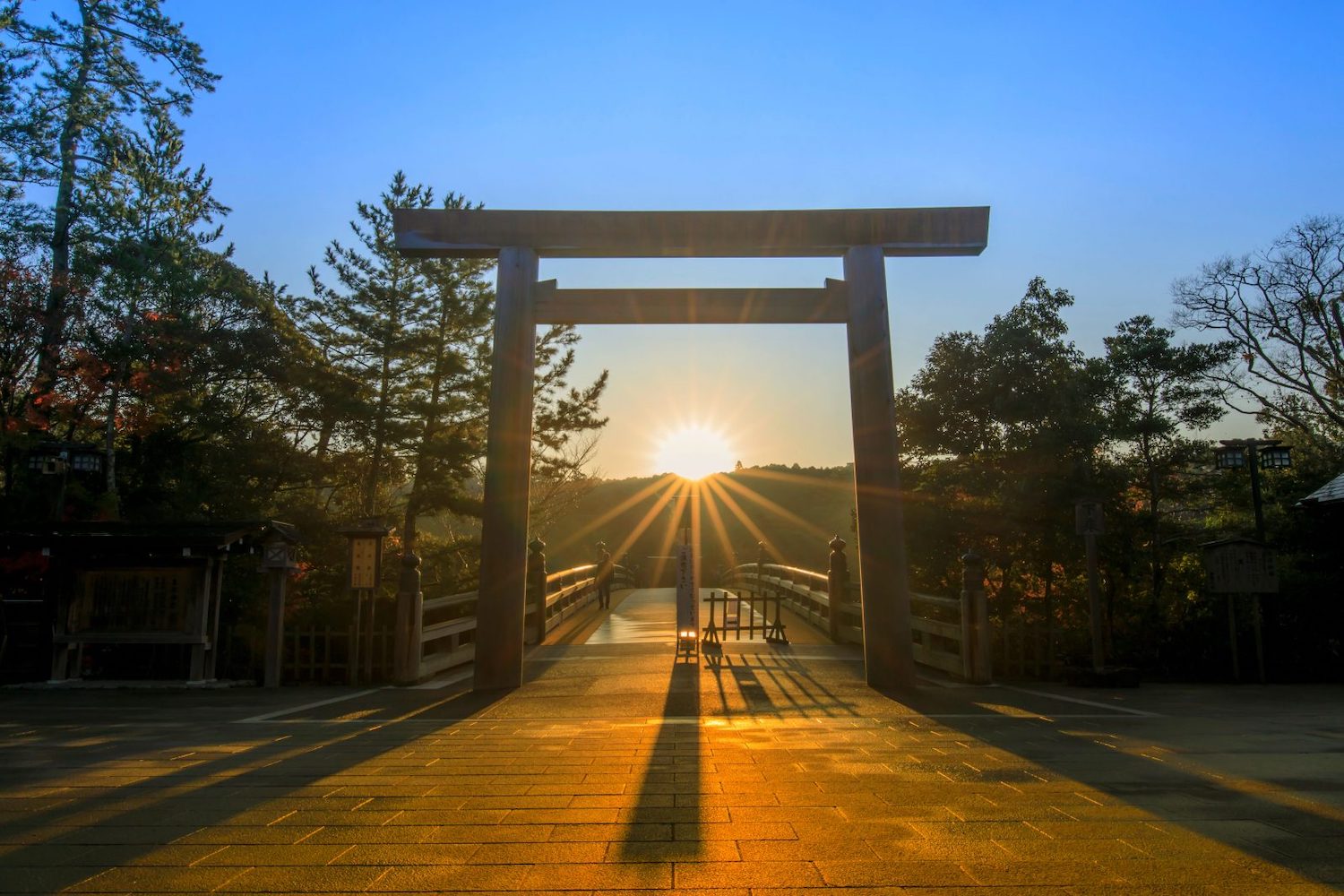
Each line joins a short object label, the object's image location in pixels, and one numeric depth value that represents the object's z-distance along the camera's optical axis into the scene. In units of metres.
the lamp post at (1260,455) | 14.07
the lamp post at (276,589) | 9.94
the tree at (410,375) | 18.39
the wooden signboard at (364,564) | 10.19
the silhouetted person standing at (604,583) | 21.45
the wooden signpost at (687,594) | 11.59
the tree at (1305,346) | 21.75
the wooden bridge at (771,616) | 9.84
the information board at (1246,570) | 10.44
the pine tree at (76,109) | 15.20
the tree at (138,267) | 15.74
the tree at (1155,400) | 18.59
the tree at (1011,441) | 15.39
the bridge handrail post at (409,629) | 9.79
